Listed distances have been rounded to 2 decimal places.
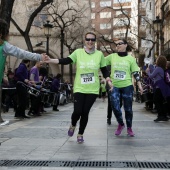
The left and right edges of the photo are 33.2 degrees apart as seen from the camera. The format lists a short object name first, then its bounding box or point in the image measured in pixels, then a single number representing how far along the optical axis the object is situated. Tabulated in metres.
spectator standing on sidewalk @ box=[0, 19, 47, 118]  3.91
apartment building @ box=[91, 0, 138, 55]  69.91
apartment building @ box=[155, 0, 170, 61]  25.37
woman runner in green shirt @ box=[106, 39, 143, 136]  5.64
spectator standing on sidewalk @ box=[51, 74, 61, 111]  11.97
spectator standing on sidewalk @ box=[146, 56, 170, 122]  8.14
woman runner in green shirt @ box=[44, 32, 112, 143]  4.90
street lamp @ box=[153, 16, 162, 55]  17.07
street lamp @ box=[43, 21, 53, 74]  16.71
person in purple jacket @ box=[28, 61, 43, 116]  9.55
